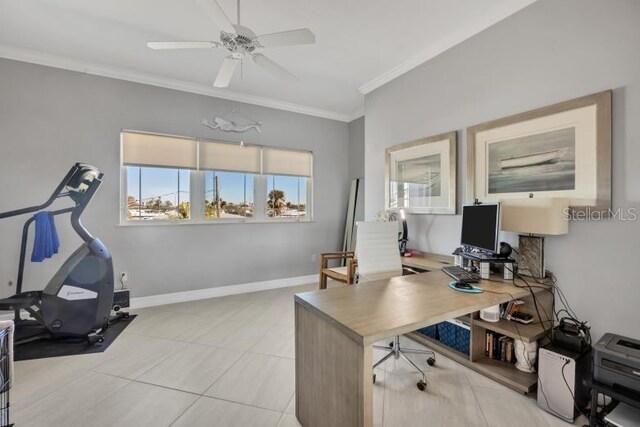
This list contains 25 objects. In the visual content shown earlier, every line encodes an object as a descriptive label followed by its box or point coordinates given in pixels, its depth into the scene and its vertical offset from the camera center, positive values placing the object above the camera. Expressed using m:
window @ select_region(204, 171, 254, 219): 4.08 +0.26
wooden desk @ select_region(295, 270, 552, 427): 1.17 -0.55
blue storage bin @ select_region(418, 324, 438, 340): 2.66 -1.19
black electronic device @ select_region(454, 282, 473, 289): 1.85 -0.50
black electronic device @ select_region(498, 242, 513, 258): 2.12 -0.30
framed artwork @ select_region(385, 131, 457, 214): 2.85 +0.43
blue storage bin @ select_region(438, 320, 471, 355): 2.35 -1.10
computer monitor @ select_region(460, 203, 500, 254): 1.97 -0.11
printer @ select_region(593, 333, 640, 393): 1.37 -0.78
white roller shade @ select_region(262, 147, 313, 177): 4.46 +0.84
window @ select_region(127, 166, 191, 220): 3.63 +0.24
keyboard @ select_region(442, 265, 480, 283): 2.01 -0.48
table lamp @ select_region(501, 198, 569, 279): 1.89 -0.08
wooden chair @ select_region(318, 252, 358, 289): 3.21 -0.75
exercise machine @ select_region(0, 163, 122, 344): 2.61 -0.80
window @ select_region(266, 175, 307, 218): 4.57 +0.26
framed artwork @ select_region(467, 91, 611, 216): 1.84 +0.46
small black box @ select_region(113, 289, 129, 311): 3.28 -1.07
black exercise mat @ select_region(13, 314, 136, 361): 2.46 -1.30
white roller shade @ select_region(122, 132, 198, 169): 3.57 +0.82
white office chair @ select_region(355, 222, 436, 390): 2.58 -0.38
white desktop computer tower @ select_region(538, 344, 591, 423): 1.65 -1.04
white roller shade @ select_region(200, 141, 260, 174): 4.00 +0.83
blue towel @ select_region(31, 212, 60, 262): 2.73 -0.28
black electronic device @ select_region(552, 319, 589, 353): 1.72 -0.80
